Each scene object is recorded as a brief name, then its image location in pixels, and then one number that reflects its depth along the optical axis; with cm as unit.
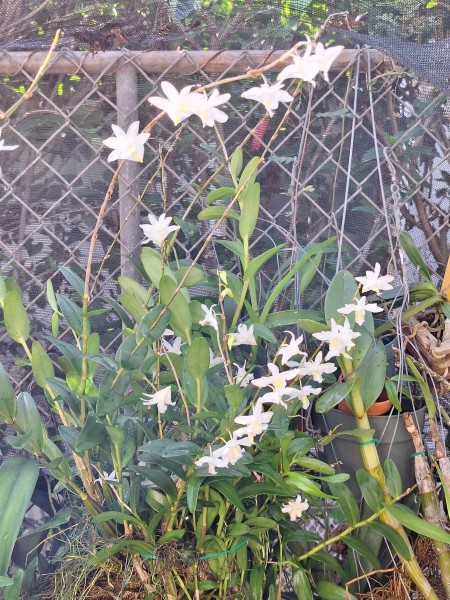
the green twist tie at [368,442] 132
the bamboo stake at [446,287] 140
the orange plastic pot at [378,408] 138
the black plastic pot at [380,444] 137
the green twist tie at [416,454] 135
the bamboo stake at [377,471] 131
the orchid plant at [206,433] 112
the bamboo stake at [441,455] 135
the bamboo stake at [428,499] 134
